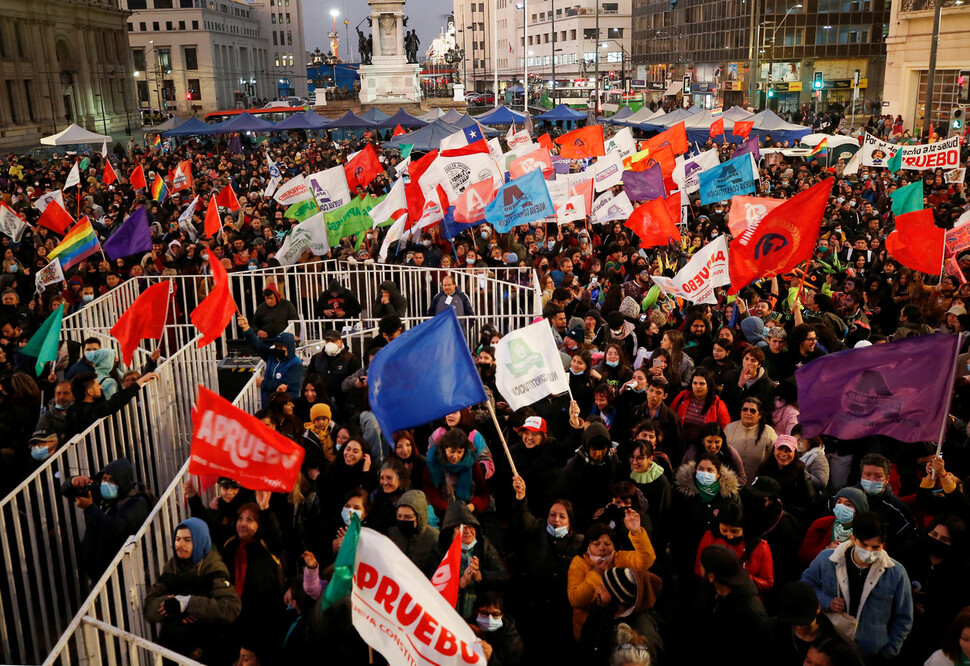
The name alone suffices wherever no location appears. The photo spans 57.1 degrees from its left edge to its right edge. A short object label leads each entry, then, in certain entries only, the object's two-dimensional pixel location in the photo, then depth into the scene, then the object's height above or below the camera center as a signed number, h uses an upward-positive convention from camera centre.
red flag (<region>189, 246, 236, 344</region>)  8.37 -1.98
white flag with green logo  7.16 -2.20
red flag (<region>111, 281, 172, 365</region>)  8.42 -2.05
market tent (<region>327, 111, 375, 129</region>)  38.60 -1.32
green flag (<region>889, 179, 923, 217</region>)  14.45 -1.95
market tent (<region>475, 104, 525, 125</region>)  38.62 -1.27
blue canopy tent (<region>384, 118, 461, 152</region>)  29.84 -1.57
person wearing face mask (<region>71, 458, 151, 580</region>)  6.05 -2.77
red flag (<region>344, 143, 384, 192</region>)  18.96 -1.57
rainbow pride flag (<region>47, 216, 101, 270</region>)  12.62 -2.01
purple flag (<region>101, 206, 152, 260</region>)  13.66 -2.08
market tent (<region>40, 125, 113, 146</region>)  32.41 -1.40
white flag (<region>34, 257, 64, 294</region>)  11.71 -2.23
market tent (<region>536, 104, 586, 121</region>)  39.88 -1.28
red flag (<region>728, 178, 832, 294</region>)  9.25 -1.64
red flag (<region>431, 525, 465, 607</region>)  4.57 -2.41
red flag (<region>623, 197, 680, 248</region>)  12.88 -1.99
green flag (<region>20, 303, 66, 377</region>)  8.16 -2.18
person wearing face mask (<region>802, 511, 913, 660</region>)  4.96 -2.81
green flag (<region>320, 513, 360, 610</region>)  4.62 -2.45
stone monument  56.19 +1.32
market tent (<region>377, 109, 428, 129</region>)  38.19 -1.30
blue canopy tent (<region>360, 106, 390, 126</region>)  39.09 -1.10
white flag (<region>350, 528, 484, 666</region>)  4.01 -2.33
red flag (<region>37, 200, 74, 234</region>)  15.26 -1.97
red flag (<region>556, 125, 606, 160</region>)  21.31 -1.39
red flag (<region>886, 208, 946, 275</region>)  10.73 -1.98
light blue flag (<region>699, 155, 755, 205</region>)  15.77 -1.73
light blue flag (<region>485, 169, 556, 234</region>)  13.29 -1.72
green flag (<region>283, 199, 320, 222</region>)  16.02 -2.06
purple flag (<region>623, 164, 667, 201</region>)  15.75 -1.74
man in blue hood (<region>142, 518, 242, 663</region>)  5.16 -2.84
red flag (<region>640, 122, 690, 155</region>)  20.30 -1.30
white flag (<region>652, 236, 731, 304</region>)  10.09 -2.14
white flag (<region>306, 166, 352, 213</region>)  14.77 -1.56
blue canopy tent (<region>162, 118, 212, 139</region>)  36.66 -1.33
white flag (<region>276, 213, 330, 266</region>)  13.73 -2.18
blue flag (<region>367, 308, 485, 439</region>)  6.30 -1.97
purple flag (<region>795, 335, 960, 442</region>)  5.89 -2.07
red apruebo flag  5.60 -2.16
